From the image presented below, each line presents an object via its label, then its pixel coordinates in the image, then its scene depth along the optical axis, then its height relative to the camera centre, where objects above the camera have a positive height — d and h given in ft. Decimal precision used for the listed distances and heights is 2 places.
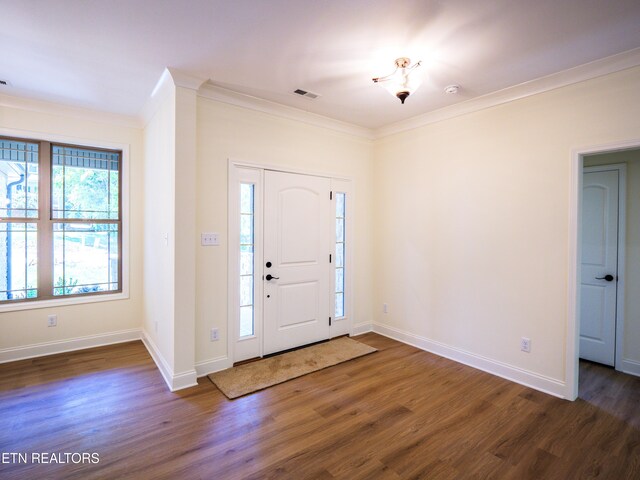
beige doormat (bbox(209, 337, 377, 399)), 9.82 -4.56
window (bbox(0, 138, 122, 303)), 11.64 +0.50
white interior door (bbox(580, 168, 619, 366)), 11.33 -0.98
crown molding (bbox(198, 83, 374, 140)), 10.38 +4.67
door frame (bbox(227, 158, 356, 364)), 10.95 +0.03
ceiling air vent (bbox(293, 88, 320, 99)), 10.62 +4.80
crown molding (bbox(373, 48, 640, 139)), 8.29 +4.61
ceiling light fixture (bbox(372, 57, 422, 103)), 8.54 +4.24
